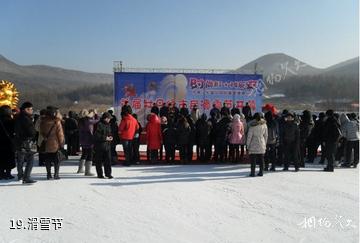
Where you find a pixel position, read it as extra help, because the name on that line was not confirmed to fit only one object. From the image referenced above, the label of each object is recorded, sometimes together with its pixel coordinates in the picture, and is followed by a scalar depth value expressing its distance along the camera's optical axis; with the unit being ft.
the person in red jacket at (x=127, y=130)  32.68
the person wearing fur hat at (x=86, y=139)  28.84
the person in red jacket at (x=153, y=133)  34.63
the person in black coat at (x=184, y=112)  37.40
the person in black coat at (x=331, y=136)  31.50
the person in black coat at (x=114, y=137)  35.01
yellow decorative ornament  40.29
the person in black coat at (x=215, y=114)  37.92
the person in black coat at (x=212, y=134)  35.65
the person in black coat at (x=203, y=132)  35.19
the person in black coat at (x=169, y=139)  35.04
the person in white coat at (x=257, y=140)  28.63
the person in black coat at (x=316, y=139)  34.62
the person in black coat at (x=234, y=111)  37.53
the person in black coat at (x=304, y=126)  35.06
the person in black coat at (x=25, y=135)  24.85
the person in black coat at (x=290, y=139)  31.68
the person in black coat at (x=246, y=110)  48.19
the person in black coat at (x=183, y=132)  34.42
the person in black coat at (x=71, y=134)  38.04
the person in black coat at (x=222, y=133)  34.68
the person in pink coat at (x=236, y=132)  34.27
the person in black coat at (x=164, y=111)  44.93
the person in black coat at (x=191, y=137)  35.06
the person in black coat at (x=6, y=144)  26.84
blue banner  53.11
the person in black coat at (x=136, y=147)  34.32
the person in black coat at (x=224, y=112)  35.37
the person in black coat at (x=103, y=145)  26.86
